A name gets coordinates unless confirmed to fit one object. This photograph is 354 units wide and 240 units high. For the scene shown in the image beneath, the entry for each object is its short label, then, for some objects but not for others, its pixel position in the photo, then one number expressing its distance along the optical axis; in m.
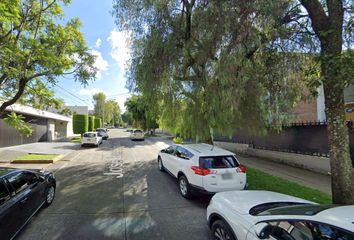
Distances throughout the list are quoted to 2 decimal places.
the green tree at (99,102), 82.56
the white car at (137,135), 29.97
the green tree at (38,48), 8.12
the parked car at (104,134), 31.29
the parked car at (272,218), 2.47
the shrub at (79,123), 32.41
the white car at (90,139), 20.70
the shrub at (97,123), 51.22
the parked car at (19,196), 4.02
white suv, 6.39
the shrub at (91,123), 39.72
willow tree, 5.55
